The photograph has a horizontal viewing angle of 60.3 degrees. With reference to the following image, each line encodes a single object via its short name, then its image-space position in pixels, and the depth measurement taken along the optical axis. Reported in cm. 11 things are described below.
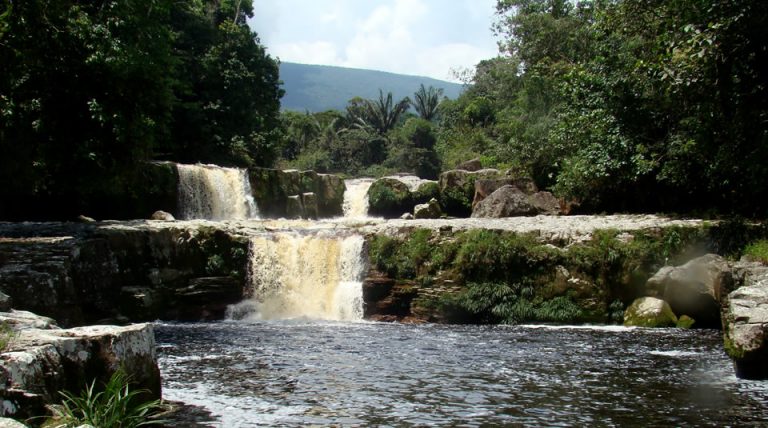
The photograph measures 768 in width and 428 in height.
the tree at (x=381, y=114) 7475
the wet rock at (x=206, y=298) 1766
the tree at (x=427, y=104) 7431
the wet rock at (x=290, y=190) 2875
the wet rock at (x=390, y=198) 3275
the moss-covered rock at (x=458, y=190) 3059
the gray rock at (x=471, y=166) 3278
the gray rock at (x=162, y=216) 2325
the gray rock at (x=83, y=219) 2207
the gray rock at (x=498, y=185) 2592
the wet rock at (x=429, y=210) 2922
